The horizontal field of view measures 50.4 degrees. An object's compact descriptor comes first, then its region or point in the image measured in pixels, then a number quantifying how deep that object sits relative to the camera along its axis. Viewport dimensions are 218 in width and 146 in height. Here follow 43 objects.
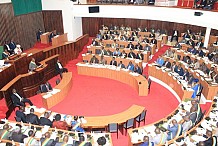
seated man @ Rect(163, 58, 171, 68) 13.11
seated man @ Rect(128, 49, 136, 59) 14.79
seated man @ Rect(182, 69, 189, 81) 11.63
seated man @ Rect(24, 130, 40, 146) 7.14
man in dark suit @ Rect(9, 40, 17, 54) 15.32
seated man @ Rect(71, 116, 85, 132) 8.22
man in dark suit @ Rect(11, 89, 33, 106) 10.27
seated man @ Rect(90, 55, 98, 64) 14.73
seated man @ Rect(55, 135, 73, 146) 6.99
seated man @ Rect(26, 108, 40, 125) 8.59
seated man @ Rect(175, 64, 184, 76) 12.08
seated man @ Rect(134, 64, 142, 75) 13.24
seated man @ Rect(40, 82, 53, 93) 11.23
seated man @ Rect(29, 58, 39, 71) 12.94
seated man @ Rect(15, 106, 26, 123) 8.92
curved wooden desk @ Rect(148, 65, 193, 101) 10.51
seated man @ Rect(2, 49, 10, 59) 13.35
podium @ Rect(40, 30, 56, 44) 18.11
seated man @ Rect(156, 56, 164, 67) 13.67
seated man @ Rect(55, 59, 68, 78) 13.91
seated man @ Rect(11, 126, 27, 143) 7.43
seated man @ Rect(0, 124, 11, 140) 7.68
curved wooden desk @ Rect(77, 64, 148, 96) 12.07
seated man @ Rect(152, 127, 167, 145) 7.12
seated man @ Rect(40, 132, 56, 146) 7.13
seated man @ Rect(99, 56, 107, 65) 14.47
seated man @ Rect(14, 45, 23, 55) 14.05
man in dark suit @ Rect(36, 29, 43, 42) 18.78
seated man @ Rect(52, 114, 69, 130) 8.35
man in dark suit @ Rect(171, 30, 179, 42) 18.39
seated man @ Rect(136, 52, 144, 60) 14.70
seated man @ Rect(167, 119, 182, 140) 7.47
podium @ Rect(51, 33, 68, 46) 17.66
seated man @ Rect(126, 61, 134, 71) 13.58
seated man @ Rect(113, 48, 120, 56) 15.22
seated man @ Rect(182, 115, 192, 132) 7.67
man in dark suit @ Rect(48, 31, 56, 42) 18.38
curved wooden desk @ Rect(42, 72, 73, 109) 10.94
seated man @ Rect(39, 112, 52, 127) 8.41
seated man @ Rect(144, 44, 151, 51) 15.55
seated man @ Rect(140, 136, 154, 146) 6.86
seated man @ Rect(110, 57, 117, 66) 14.28
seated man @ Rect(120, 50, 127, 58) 14.98
